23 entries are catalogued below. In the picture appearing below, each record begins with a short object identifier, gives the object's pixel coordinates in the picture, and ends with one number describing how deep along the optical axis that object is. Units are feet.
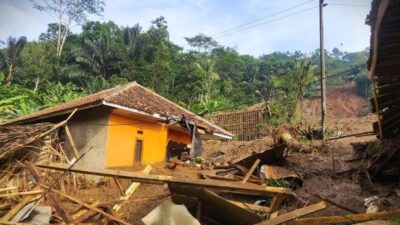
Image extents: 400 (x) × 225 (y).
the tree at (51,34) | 146.10
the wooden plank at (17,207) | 23.51
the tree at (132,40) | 121.60
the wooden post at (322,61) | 55.98
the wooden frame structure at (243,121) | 82.69
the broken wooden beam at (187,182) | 17.29
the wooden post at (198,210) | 21.78
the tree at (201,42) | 169.17
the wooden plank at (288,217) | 15.76
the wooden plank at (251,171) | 35.15
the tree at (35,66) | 105.40
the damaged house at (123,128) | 41.75
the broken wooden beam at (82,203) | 23.35
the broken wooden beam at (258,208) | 24.65
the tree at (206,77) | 117.97
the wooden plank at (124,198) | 27.39
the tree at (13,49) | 115.24
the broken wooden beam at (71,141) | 41.89
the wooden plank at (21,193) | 26.30
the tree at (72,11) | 134.05
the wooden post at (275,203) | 18.80
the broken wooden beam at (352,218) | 13.21
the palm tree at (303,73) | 93.91
